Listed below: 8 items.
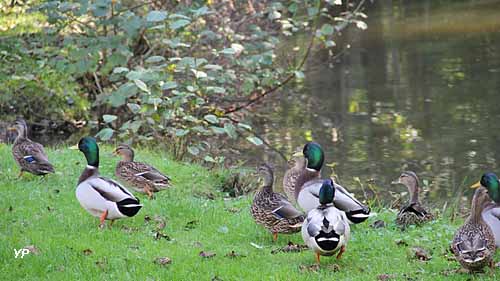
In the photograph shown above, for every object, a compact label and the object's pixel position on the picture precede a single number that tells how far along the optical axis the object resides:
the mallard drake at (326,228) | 13.91
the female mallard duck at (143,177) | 19.80
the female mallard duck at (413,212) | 17.66
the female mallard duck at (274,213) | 15.99
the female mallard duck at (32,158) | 20.55
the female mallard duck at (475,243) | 13.68
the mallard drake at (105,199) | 16.31
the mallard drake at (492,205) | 15.37
